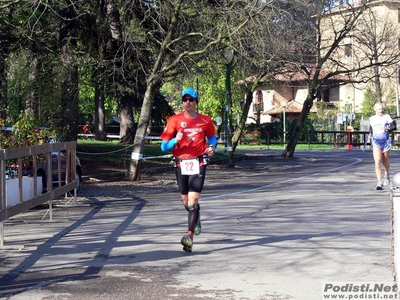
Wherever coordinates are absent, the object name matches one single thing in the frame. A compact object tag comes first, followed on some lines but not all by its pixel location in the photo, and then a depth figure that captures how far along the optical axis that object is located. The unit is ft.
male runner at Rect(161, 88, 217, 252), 31.53
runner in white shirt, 57.26
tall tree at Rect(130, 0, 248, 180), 72.54
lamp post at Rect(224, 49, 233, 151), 97.55
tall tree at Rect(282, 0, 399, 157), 107.04
